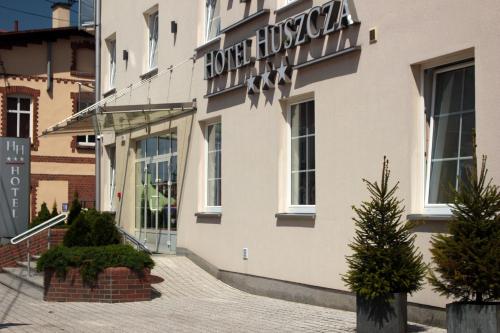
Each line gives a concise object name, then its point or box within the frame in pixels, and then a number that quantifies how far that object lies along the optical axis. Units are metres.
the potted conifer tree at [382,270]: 8.46
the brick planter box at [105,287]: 12.77
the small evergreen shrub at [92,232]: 13.62
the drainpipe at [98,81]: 22.67
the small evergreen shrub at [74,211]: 18.42
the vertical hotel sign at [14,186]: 18.31
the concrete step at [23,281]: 14.39
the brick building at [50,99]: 30.05
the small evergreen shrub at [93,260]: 12.71
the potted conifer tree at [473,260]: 7.30
